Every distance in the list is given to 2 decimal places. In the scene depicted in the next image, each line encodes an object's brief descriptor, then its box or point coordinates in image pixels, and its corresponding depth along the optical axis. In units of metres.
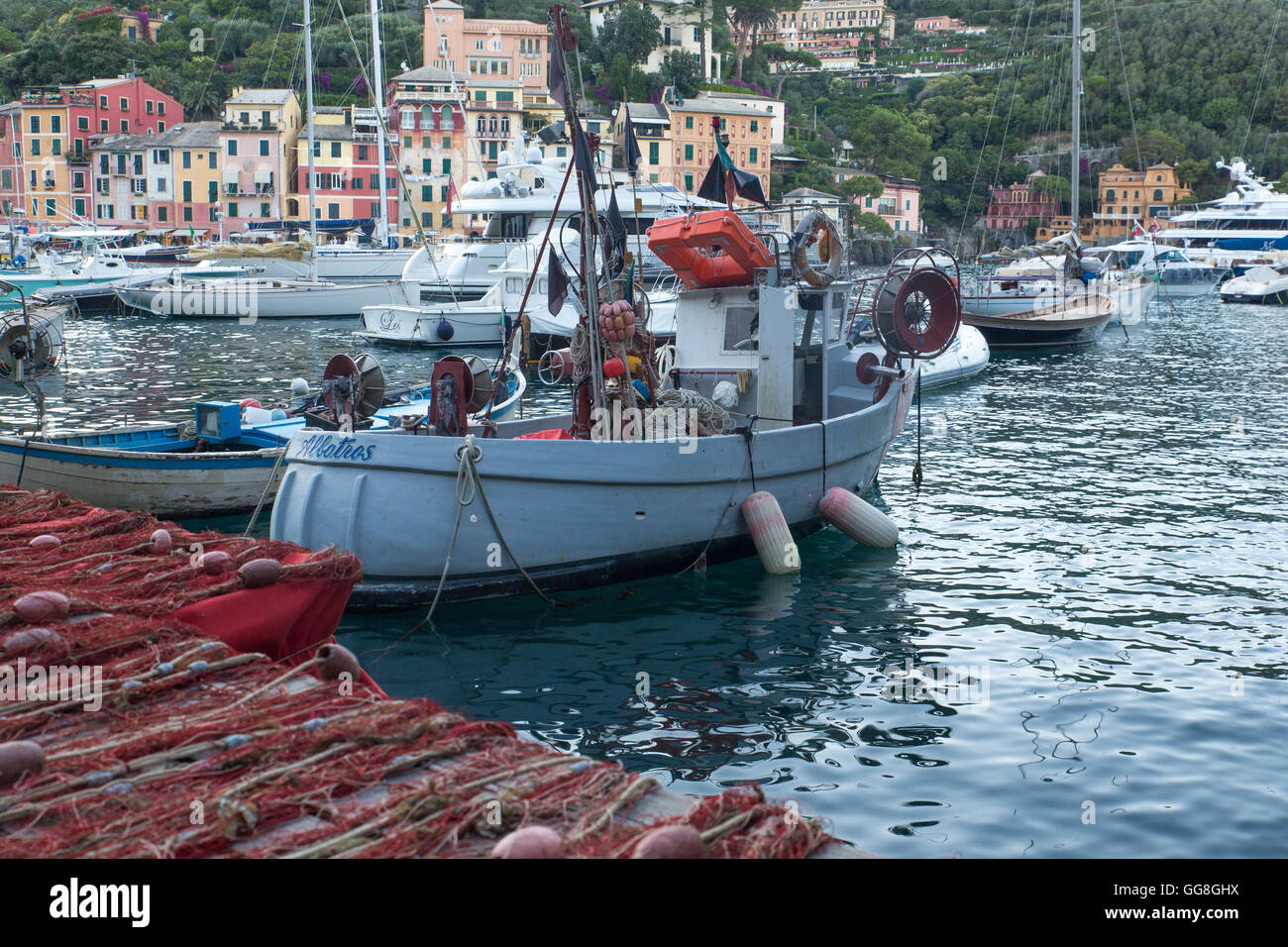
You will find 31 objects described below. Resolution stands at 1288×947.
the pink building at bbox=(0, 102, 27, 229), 86.44
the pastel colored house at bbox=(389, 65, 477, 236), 82.88
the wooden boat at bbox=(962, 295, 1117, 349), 38.53
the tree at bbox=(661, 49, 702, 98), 101.44
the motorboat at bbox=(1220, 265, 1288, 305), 61.83
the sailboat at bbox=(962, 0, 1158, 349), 38.81
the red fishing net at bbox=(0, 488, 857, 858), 4.53
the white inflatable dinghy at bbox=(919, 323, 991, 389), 29.77
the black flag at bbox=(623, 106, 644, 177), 12.38
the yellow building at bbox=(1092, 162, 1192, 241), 110.81
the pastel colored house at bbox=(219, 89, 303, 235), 81.25
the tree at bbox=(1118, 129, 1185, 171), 113.94
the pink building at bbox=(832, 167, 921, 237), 114.38
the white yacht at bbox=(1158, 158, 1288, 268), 79.38
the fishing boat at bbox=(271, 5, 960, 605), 10.96
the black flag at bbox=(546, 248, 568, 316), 12.35
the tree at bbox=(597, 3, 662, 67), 105.00
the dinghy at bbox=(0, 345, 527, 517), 13.86
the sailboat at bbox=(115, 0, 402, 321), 45.38
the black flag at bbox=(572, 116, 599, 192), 11.60
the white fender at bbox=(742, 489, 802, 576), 12.70
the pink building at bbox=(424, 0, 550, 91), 101.75
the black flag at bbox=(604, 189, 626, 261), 12.44
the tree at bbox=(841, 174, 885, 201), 110.88
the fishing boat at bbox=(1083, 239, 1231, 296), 69.94
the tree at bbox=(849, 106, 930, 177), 123.62
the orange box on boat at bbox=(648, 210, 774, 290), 13.68
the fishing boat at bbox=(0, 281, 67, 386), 16.39
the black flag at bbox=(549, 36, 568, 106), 11.20
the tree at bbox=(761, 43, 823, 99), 137.88
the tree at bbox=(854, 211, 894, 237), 110.88
